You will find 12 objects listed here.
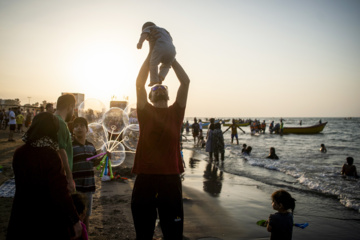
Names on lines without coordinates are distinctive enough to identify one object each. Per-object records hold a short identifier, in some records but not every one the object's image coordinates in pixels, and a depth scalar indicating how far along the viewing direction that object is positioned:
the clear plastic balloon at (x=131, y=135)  8.64
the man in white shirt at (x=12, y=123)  14.68
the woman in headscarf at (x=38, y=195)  1.84
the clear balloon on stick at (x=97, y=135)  6.20
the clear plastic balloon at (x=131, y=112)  8.12
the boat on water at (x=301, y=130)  42.72
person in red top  2.00
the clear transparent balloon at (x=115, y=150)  6.58
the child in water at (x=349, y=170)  10.73
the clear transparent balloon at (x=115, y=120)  7.84
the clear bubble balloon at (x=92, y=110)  7.41
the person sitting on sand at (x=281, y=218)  3.14
